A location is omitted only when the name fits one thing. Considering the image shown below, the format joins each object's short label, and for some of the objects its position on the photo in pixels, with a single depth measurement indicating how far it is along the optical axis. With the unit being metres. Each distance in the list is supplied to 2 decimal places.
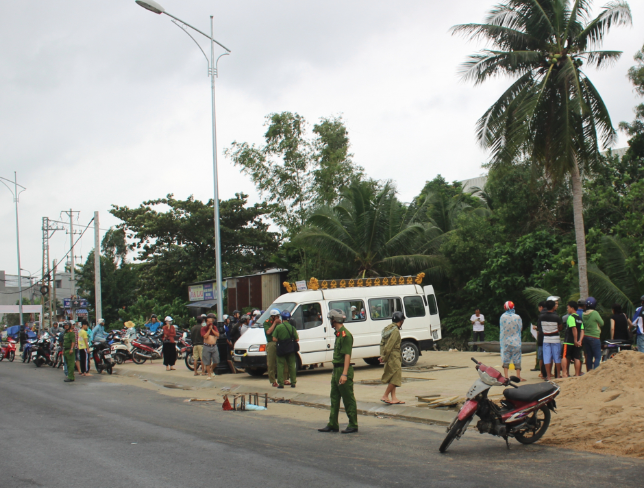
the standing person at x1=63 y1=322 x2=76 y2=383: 16.30
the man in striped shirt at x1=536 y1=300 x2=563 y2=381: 11.17
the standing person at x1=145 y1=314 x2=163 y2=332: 23.97
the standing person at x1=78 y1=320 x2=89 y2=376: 17.82
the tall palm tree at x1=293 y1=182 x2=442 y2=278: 25.92
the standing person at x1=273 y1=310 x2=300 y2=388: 12.89
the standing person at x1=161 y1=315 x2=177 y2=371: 18.12
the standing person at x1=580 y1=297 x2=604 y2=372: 11.36
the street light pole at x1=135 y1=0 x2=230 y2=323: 18.14
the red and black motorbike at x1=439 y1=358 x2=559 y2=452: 6.65
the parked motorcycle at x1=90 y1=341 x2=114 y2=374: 18.64
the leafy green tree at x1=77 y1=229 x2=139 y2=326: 42.16
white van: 14.78
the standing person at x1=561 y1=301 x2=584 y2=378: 11.07
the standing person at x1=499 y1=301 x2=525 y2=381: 11.48
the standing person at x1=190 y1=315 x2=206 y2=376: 16.03
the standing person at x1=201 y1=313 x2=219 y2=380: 15.46
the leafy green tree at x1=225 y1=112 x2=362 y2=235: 34.62
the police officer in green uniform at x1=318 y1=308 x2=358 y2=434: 8.01
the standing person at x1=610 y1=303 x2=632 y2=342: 11.68
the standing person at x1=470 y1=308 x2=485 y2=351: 21.80
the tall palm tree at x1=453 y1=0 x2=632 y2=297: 17.16
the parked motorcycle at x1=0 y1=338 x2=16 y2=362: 27.69
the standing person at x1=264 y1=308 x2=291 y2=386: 13.29
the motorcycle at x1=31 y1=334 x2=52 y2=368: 22.91
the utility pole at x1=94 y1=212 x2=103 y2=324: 28.09
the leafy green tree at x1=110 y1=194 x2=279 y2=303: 35.94
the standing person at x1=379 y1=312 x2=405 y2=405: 9.70
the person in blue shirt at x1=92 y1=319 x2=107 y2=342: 18.99
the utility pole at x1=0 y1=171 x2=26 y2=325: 41.79
